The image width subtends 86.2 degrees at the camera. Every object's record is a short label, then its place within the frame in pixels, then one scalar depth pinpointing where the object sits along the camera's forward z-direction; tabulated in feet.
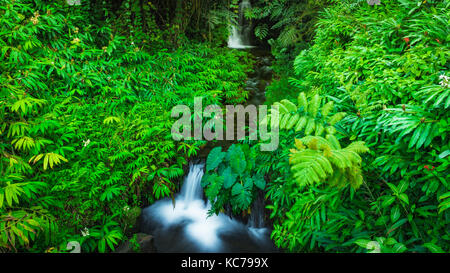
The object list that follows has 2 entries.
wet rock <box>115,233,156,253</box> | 8.95
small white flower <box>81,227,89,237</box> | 8.38
